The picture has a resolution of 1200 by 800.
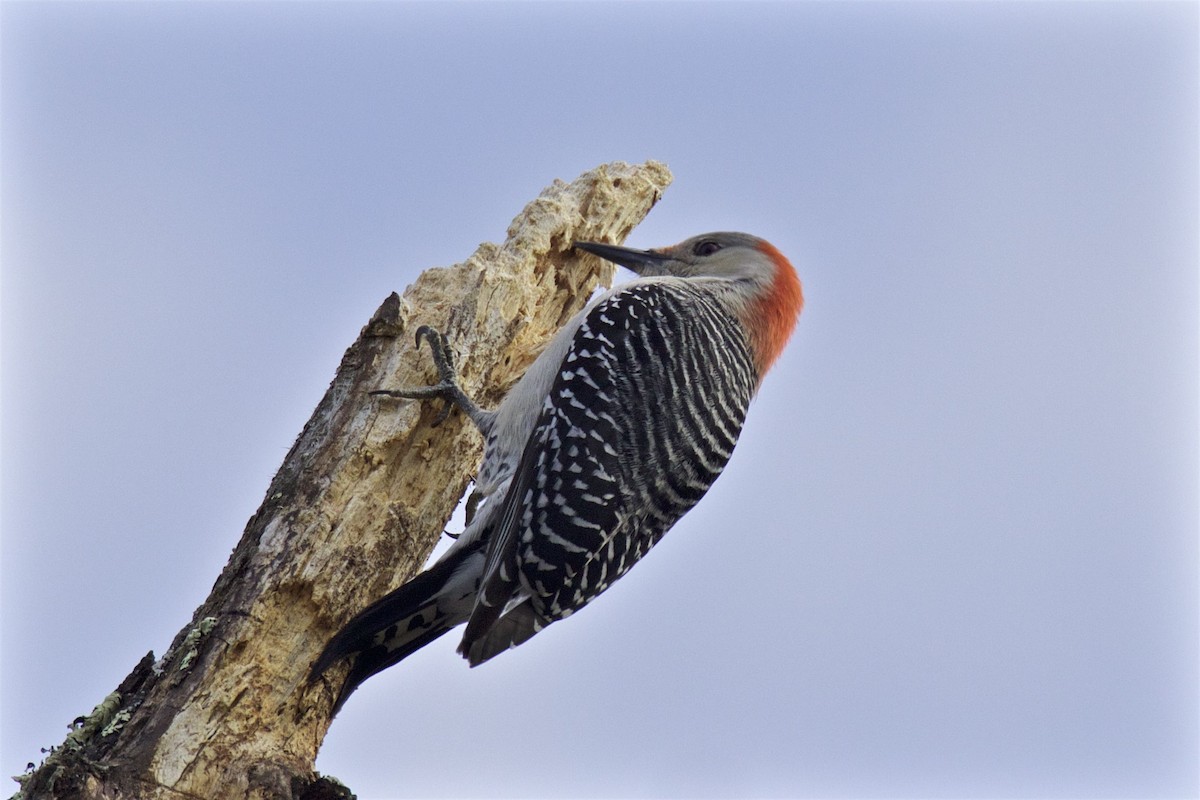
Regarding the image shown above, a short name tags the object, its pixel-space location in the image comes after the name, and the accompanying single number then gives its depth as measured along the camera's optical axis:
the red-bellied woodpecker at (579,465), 8.38
